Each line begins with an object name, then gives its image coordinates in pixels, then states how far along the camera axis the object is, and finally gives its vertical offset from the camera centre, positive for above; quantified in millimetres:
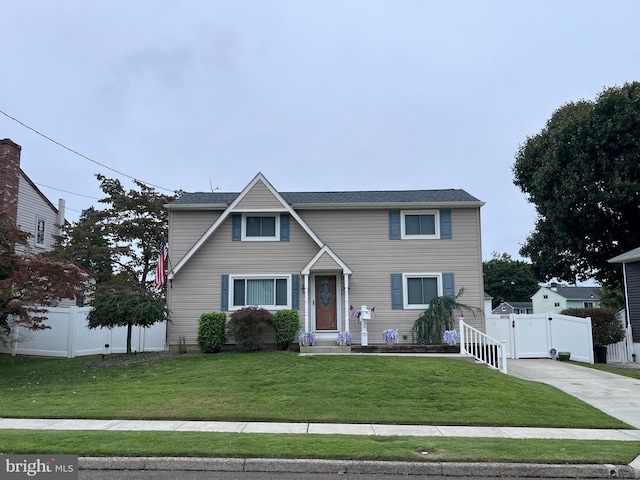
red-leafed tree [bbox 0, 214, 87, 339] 13453 +836
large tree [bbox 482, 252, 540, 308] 74750 +3440
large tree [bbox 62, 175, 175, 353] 26453 +4009
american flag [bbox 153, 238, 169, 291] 17266 +1332
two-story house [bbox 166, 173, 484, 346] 18094 +1745
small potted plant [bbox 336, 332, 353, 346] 16703 -1097
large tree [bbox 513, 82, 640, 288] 24891 +6072
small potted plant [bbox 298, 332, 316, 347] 16858 -1106
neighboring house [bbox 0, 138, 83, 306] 23469 +5398
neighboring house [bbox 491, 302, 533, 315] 64875 -466
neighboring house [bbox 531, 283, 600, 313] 61281 +760
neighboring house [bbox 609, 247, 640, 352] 20734 +733
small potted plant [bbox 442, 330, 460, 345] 16766 -1064
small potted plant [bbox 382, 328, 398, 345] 17219 -1043
